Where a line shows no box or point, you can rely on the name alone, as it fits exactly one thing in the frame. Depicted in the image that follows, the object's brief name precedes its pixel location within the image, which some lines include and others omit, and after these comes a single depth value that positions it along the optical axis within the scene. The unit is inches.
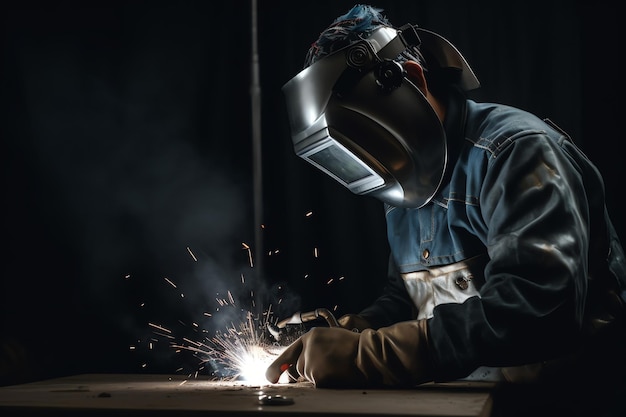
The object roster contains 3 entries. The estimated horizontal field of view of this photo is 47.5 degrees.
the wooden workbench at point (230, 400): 47.3
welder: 58.8
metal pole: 100.8
